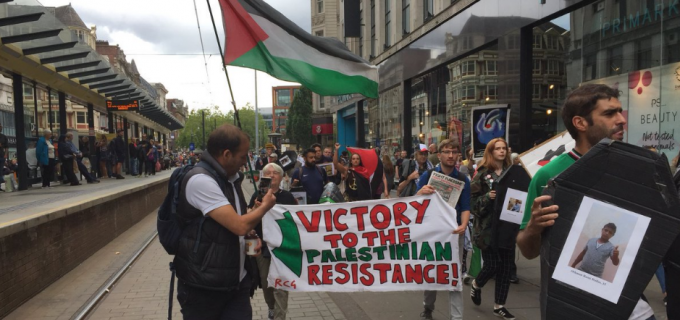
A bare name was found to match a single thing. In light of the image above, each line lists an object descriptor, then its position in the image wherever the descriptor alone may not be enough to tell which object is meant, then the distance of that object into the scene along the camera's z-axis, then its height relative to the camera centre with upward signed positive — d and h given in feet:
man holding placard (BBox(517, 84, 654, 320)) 7.59 +0.01
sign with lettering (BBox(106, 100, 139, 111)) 73.72 +5.22
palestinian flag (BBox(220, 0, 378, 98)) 16.56 +2.90
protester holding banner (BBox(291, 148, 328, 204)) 26.99 -2.13
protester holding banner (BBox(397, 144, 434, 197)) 35.06 -1.98
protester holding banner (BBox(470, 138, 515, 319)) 18.15 -3.39
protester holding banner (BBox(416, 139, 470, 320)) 17.31 -1.70
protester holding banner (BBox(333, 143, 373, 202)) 27.58 -2.44
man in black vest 9.80 -1.71
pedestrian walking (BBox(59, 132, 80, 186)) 52.49 -1.38
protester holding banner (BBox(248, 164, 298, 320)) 16.48 -4.06
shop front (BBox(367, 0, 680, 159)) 28.25 +4.94
